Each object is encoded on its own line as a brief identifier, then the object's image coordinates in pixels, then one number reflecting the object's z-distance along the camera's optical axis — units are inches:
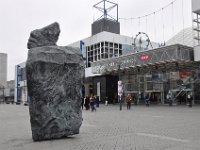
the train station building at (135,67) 1374.3
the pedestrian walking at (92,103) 1163.4
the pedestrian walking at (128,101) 1277.1
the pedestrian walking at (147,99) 1498.8
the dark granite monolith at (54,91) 402.0
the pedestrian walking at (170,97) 1481.8
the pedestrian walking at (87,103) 1237.9
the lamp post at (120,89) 1232.2
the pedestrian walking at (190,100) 1287.9
